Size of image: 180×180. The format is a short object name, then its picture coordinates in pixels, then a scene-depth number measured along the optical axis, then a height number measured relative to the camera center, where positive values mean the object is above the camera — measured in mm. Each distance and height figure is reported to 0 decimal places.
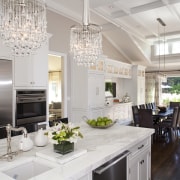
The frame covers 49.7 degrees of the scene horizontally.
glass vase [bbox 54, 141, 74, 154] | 1676 -491
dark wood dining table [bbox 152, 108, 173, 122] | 5535 -672
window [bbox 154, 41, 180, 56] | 8305 +1876
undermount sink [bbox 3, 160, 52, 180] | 1573 -656
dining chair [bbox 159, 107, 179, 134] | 5468 -909
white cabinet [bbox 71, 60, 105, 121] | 5453 +6
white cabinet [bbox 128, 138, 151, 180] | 2280 -903
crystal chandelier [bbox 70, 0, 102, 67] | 3068 +787
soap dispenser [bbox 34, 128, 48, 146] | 1952 -482
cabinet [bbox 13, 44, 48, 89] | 3475 +405
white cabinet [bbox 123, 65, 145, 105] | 8414 +267
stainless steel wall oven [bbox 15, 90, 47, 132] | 3531 -300
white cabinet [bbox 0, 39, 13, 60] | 3234 +665
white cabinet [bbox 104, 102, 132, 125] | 6768 -783
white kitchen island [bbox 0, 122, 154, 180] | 1424 -573
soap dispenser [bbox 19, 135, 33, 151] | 1803 -490
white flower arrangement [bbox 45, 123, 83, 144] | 1646 -369
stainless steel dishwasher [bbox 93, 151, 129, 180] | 1676 -746
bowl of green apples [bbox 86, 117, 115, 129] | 2769 -458
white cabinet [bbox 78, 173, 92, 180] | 1504 -675
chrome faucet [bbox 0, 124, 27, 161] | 1698 -477
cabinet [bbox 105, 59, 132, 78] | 6914 +867
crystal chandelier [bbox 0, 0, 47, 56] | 2229 +807
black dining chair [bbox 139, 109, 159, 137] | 5234 -744
